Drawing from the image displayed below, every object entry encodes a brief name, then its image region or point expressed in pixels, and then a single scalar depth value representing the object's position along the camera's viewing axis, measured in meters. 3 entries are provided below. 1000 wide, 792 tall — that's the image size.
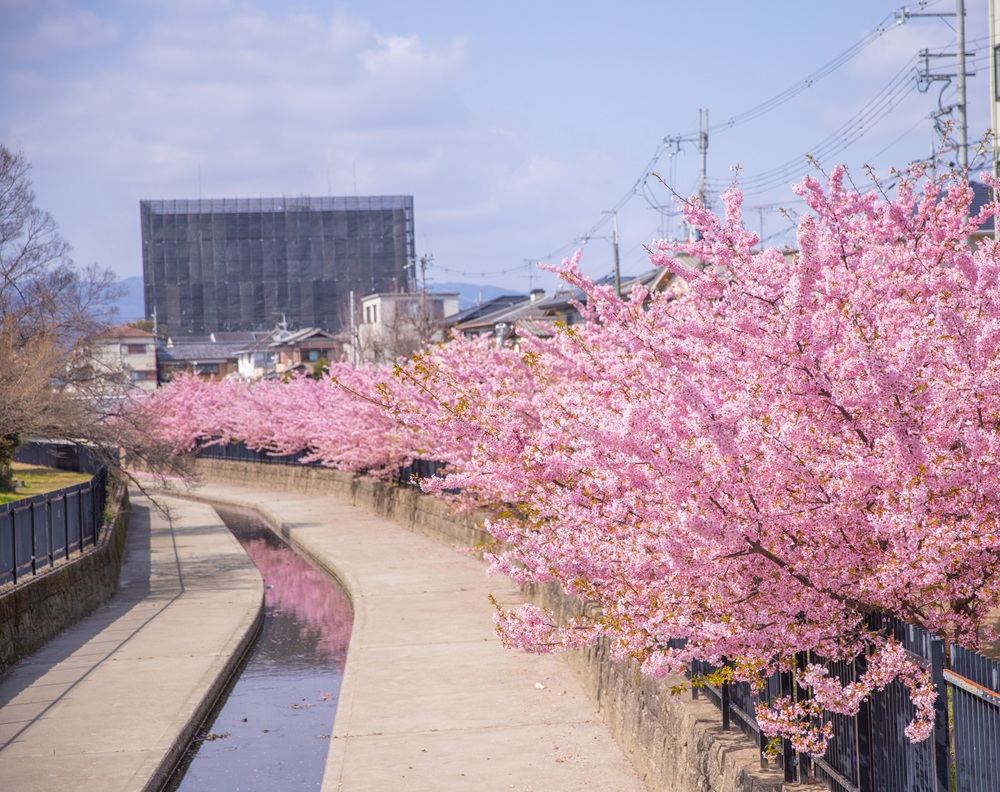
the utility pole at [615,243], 42.98
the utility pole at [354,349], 83.43
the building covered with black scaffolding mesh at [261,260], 163.25
